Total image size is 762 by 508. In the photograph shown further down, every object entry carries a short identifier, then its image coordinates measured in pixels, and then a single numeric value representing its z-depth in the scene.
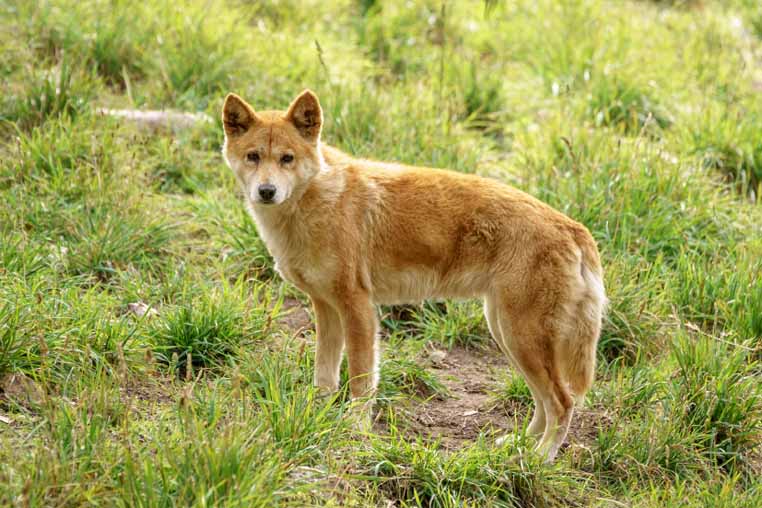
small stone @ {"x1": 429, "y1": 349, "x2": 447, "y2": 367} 11.99
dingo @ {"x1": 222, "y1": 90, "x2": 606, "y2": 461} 9.81
